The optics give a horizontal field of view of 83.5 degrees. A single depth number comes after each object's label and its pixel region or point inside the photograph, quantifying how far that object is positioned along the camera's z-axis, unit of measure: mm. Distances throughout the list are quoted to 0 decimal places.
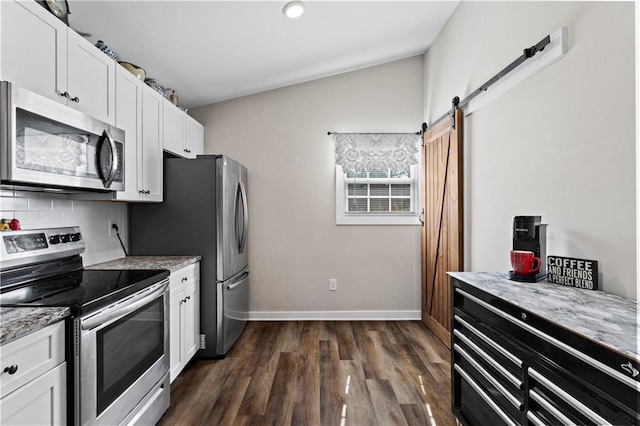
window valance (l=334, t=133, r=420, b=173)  4066
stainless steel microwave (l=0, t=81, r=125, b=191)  1457
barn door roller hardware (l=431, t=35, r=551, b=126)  1930
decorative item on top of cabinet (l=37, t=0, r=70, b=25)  1805
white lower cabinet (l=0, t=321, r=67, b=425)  1156
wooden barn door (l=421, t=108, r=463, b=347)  3066
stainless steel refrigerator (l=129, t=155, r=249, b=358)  3051
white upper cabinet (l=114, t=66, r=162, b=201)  2426
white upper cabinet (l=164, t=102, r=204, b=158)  3152
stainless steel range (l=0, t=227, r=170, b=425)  1469
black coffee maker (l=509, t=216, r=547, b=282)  1864
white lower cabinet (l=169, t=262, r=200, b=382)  2500
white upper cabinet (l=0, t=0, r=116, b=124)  1562
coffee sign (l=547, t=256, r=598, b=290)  1576
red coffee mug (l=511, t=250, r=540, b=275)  1783
